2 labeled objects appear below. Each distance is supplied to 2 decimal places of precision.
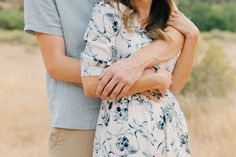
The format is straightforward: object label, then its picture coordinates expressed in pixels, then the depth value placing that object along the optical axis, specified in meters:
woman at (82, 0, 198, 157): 2.06
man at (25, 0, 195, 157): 2.09
